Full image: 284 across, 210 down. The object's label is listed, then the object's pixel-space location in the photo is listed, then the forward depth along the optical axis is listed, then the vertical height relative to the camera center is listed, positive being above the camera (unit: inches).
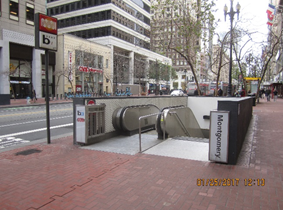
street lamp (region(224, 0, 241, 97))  580.6 +213.6
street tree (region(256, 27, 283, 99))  766.6 +191.1
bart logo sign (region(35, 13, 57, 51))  261.6 +70.4
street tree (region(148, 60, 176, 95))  2432.3 +240.7
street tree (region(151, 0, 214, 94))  538.2 +172.2
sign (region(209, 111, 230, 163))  197.8 -38.9
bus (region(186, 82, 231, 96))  1714.9 +42.8
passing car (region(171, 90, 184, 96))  1566.3 +0.2
